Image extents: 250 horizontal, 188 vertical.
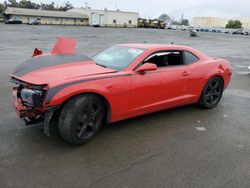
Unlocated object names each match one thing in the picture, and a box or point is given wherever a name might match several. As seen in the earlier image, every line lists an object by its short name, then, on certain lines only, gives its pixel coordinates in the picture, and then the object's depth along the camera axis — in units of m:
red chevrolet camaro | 3.27
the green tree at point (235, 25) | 118.74
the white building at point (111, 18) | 84.44
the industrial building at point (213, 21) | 139.00
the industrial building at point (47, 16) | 74.25
